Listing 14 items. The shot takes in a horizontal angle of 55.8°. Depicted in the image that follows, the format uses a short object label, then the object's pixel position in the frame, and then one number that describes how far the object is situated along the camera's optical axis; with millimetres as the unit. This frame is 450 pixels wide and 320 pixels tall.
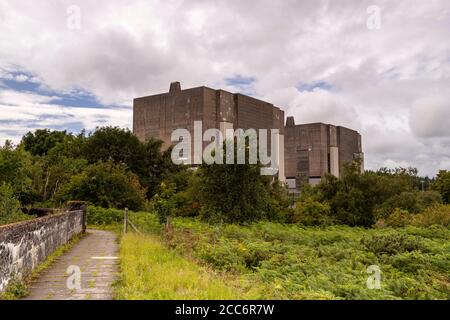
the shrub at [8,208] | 16820
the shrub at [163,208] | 21631
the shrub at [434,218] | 26322
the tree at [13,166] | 24141
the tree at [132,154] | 45375
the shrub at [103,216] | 30375
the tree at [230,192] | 27328
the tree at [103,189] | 33375
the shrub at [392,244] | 15097
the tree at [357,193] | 36688
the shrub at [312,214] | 34416
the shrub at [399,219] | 28797
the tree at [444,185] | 53344
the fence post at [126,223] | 21950
